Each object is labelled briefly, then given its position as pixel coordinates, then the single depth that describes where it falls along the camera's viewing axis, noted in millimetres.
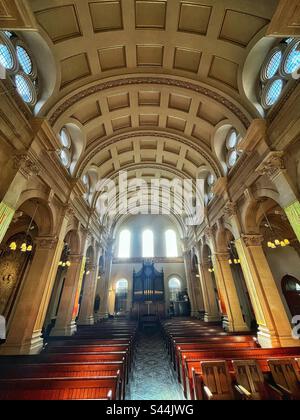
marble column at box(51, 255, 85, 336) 8328
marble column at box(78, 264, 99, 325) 11672
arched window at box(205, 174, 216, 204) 11453
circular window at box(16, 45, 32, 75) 5818
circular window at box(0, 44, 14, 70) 5094
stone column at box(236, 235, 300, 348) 5809
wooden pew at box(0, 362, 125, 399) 3582
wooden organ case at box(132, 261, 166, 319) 17094
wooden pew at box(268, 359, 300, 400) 3283
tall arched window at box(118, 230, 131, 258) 20812
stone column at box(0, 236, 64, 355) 5629
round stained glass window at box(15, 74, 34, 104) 5691
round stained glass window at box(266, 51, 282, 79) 5946
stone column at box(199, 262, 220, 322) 12130
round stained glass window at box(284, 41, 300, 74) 5188
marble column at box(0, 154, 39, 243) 4645
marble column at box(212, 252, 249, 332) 8602
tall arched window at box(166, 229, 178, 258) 20931
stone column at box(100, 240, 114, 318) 15550
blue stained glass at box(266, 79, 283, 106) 5808
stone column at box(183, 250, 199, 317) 16000
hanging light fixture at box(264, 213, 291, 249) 6938
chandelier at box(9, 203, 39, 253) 5883
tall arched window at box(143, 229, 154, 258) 20875
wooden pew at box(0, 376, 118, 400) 2795
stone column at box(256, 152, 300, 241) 4730
